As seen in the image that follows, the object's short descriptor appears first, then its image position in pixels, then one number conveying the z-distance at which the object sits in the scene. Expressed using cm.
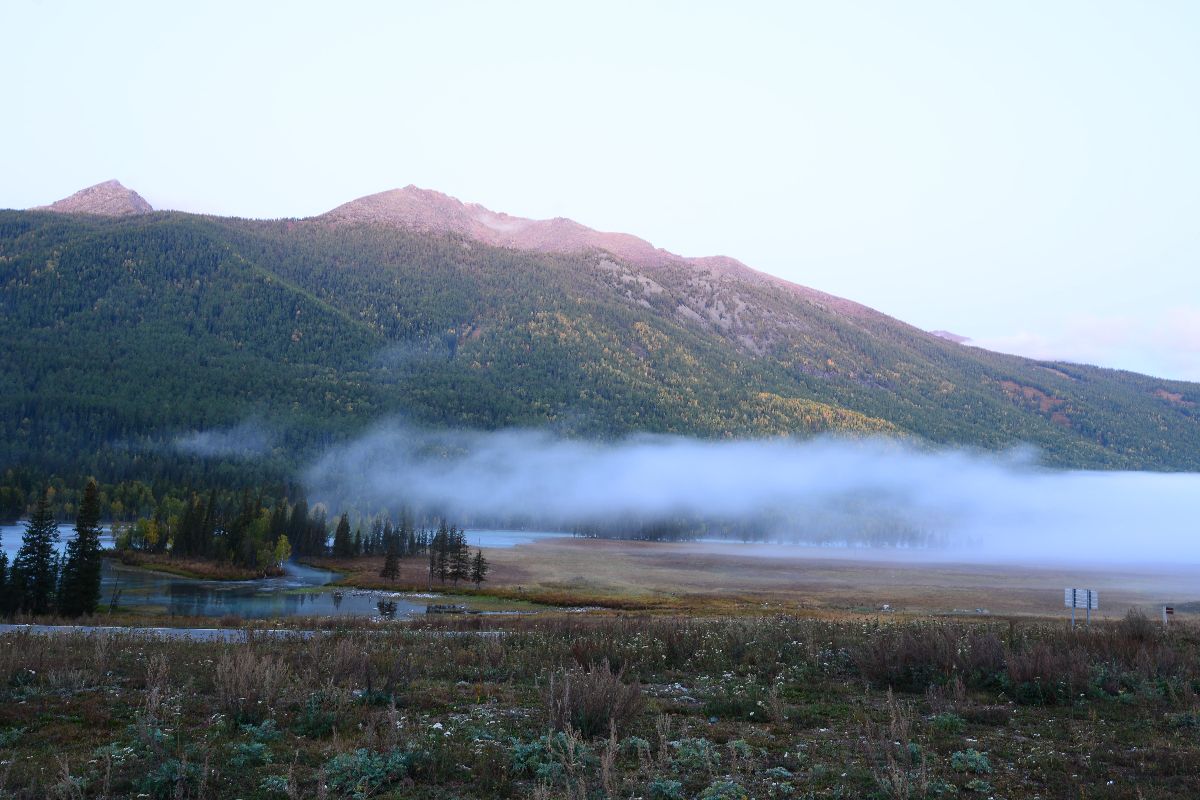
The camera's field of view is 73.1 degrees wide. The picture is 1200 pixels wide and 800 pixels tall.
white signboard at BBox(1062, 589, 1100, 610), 2883
